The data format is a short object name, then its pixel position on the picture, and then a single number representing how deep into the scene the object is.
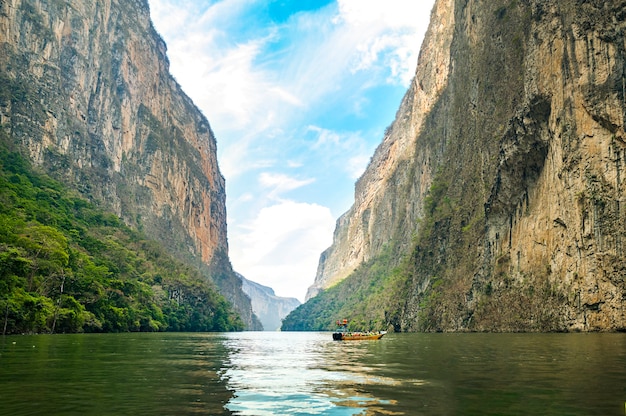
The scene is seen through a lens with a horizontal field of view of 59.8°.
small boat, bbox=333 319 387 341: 49.97
